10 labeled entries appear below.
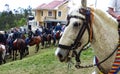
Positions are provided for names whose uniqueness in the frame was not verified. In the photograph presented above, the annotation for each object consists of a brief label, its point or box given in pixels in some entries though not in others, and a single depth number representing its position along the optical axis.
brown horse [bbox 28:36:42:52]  12.61
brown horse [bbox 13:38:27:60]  11.40
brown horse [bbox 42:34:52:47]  13.83
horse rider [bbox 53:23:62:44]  12.74
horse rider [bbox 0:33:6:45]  10.73
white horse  1.96
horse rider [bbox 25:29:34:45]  12.44
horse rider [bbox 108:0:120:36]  2.27
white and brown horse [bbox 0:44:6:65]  9.96
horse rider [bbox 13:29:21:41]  12.09
